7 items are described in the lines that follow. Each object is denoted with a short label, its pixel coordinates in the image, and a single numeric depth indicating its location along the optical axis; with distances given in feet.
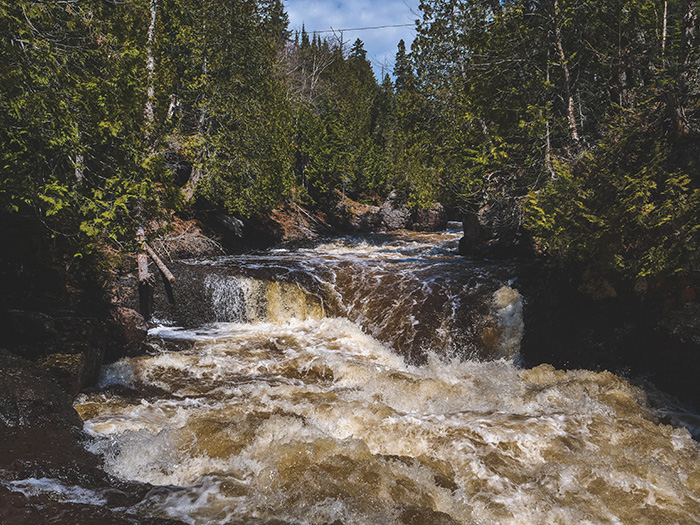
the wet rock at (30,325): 16.65
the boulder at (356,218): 93.26
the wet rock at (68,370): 15.79
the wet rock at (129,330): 23.65
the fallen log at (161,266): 28.84
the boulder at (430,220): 89.66
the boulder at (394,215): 92.38
